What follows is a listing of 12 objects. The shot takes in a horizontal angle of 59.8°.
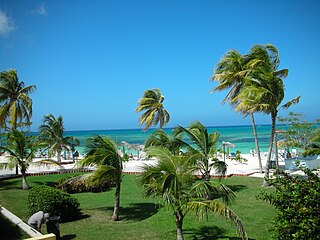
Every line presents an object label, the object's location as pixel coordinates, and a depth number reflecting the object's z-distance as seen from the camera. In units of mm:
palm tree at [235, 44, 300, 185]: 13133
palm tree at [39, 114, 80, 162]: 24391
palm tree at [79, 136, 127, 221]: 9469
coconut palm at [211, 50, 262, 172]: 17592
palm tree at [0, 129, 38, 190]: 14695
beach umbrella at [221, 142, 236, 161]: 29578
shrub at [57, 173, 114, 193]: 14666
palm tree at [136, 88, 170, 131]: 20328
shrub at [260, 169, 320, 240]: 3631
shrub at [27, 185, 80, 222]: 9438
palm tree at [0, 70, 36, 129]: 20156
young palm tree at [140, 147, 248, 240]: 6185
